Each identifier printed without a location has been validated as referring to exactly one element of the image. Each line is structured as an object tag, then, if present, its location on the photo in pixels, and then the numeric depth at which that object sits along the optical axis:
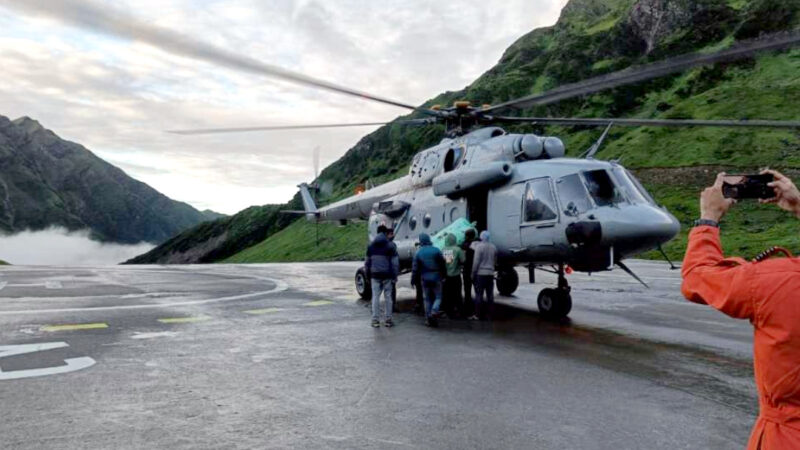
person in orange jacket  2.11
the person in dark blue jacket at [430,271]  11.12
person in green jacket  11.60
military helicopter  9.83
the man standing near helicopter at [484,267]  11.26
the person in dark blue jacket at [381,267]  10.95
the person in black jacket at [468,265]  12.00
